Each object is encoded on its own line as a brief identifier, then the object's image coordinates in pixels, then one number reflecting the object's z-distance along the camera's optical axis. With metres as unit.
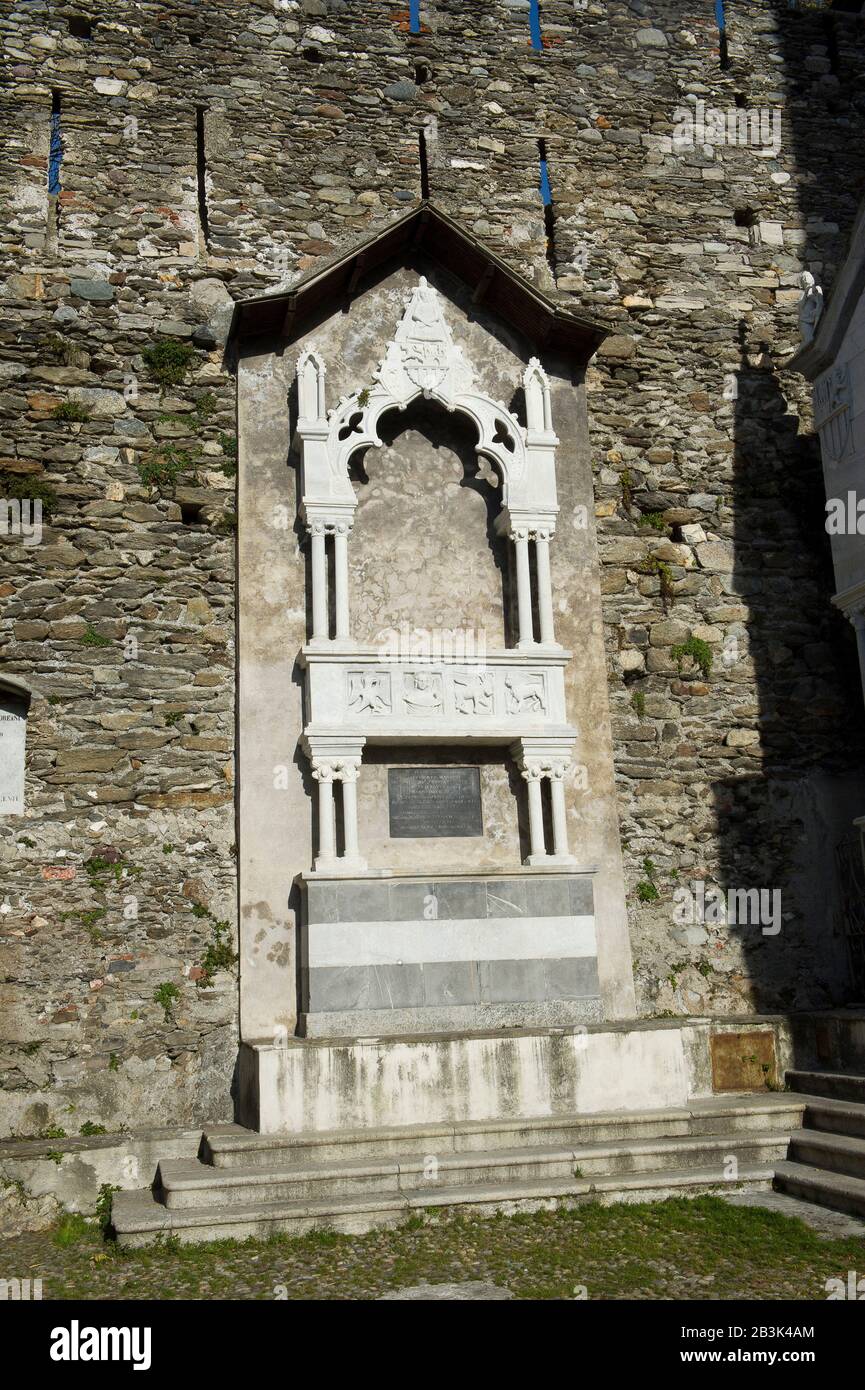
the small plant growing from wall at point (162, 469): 9.12
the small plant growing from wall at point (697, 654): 9.84
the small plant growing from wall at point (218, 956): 8.34
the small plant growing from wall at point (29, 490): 8.82
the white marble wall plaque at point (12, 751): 8.30
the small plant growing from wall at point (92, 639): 8.70
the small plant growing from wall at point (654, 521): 10.09
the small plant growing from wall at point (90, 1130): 7.81
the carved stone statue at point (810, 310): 10.02
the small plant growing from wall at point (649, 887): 9.26
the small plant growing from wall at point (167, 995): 8.23
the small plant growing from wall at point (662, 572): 9.95
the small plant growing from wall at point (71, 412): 9.10
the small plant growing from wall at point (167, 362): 9.39
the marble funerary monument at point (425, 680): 8.16
